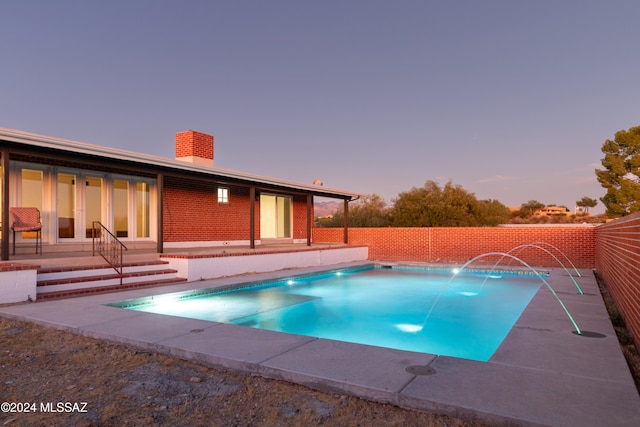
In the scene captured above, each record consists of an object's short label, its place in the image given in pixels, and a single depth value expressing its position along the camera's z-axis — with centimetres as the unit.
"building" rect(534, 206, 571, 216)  6459
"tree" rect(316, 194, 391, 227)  2455
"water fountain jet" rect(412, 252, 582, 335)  459
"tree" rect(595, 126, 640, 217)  2570
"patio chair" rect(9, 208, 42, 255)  783
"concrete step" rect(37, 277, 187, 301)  638
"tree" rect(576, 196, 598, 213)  5866
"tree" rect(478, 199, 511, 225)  2346
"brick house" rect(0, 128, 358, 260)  813
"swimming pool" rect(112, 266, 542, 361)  594
